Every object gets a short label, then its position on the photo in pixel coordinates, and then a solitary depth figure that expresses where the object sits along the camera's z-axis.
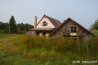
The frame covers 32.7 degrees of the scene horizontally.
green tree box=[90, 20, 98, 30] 37.56
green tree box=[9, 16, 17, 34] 37.25
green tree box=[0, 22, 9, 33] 45.49
